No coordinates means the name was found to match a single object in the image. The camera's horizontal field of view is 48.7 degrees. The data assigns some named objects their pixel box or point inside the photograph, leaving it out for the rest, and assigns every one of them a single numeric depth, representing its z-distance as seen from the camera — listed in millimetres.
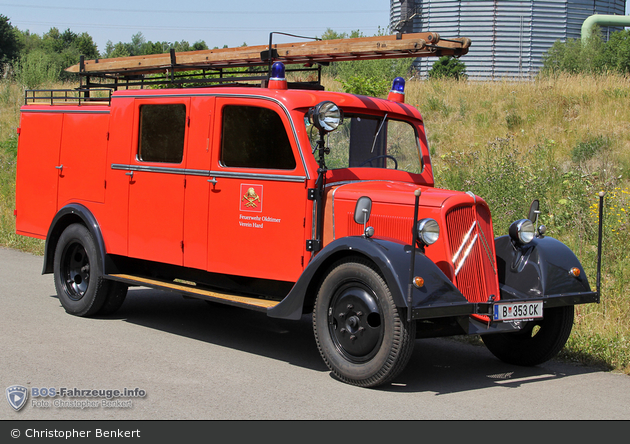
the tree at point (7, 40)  49406
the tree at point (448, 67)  34375
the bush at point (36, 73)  24500
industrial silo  39000
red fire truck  5223
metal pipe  36531
